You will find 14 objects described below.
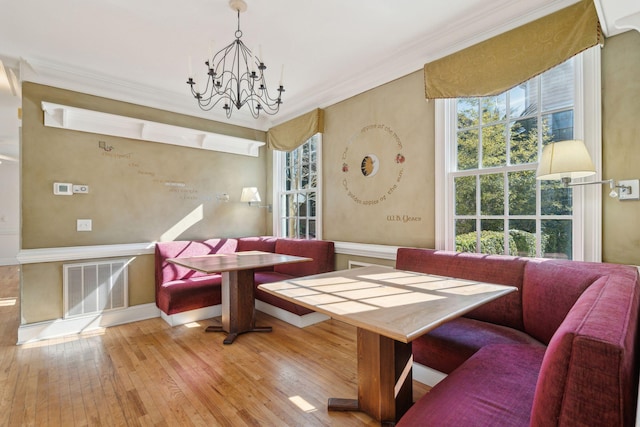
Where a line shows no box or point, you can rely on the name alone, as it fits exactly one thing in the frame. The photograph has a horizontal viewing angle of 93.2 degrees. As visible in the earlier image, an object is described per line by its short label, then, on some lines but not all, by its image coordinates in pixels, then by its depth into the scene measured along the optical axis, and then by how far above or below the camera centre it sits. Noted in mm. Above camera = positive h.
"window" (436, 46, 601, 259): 2139 +347
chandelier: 2275 +1568
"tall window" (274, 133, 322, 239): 4156 +350
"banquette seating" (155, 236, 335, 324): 3373 -754
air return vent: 3223 -785
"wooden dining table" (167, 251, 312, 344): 2990 -820
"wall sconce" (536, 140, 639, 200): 1745 +269
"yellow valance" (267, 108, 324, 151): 3936 +1183
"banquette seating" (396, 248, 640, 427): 709 -474
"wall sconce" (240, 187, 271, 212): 4496 +299
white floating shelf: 3217 +1063
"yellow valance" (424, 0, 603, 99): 1981 +1190
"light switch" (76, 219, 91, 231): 3350 -92
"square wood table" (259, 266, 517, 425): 1358 -459
